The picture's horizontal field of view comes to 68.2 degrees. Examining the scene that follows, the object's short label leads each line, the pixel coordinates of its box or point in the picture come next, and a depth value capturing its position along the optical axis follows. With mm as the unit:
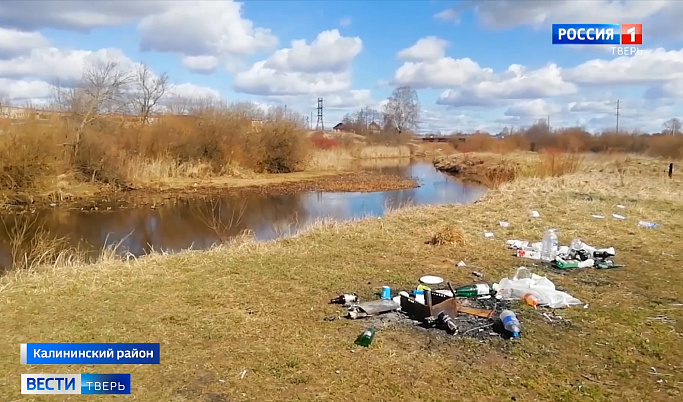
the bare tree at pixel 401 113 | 56656
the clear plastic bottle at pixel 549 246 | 6040
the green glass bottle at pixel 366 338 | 3549
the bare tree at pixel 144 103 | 24266
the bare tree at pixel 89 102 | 19500
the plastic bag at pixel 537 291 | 4344
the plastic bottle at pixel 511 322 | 3656
